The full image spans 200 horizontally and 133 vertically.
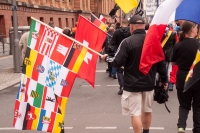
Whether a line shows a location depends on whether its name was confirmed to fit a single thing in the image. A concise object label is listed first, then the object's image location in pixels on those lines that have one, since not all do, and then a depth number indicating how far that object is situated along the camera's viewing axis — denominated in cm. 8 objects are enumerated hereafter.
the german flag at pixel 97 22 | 1609
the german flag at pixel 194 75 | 798
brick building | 4694
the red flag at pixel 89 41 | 909
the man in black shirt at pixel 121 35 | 1601
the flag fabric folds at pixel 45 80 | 862
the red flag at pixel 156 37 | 838
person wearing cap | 865
